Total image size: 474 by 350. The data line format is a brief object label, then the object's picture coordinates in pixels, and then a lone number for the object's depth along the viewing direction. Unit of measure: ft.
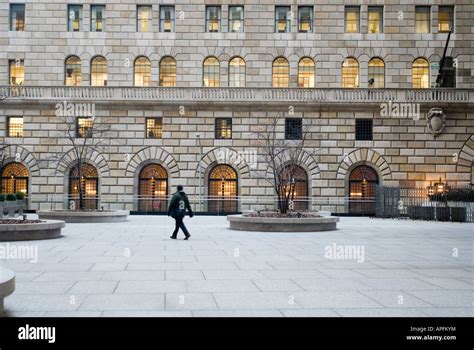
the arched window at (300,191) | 126.31
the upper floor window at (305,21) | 128.47
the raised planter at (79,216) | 89.04
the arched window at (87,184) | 126.00
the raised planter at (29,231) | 57.67
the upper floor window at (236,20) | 128.26
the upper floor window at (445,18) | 128.06
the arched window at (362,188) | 126.41
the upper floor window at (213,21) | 128.26
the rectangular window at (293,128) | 126.11
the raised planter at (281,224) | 75.97
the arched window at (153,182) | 126.52
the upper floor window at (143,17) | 128.16
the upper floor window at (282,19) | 128.26
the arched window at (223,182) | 126.72
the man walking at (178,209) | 63.87
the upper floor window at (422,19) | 128.36
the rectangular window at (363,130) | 126.72
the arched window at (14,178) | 125.59
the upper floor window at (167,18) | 127.95
